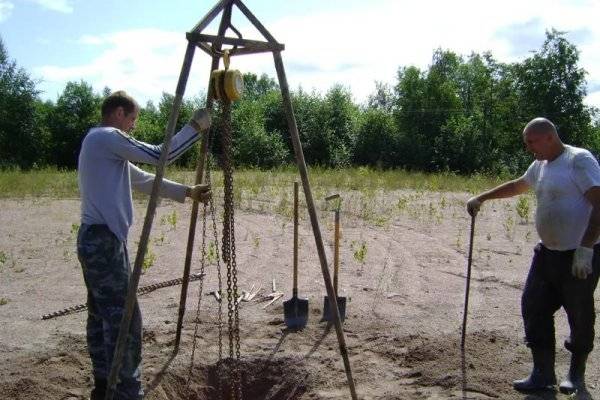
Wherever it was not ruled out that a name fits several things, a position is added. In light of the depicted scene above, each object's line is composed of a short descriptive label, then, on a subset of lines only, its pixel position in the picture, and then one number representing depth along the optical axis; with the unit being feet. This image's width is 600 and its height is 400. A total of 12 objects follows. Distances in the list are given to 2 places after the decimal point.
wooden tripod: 11.08
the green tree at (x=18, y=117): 103.96
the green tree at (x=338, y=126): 100.48
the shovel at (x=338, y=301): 18.74
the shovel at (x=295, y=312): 18.39
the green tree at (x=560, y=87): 98.94
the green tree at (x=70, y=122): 106.42
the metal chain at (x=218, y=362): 13.94
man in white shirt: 13.11
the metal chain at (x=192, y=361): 15.18
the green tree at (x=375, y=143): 104.17
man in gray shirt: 11.46
